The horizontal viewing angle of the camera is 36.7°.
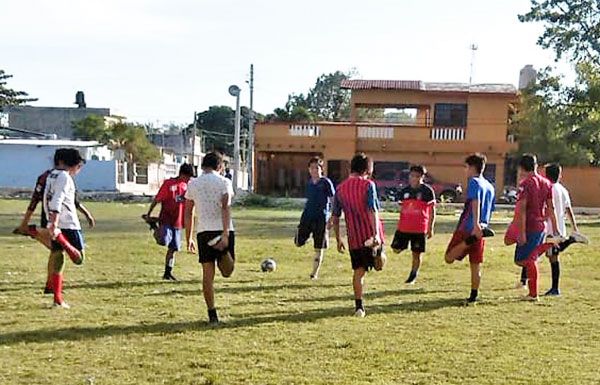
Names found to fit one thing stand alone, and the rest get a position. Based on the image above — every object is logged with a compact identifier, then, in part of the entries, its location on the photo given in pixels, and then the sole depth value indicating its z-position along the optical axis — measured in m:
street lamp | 43.38
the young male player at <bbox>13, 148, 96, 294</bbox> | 9.49
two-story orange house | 47.03
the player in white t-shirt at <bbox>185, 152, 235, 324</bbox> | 8.60
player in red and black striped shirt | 9.14
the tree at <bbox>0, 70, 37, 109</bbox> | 73.25
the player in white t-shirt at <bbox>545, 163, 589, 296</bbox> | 11.20
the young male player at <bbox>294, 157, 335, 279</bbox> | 12.55
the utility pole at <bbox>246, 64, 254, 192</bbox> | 49.45
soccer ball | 13.42
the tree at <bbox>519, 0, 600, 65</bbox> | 34.06
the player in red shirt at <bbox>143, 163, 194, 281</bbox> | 11.84
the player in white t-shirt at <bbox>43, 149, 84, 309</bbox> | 9.32
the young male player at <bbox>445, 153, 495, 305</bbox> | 10.25
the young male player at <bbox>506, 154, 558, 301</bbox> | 10.45
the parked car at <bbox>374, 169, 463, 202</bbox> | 43.64
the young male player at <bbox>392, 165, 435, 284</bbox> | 12.14
